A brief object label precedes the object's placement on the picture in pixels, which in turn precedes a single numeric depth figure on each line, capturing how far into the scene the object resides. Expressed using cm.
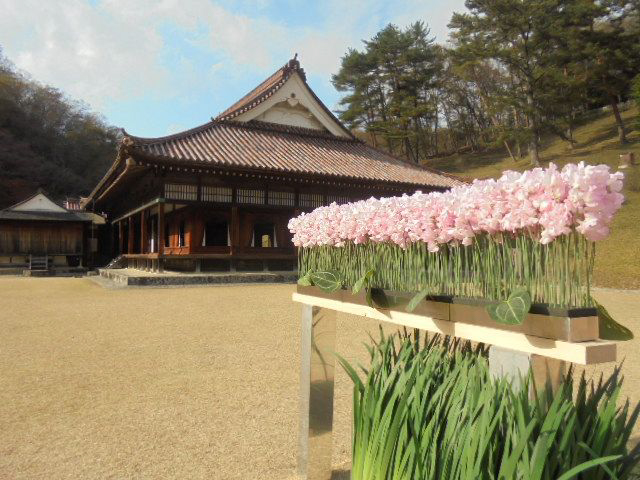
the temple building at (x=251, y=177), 1347
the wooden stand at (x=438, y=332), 128
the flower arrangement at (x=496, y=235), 129
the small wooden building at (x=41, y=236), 2295
